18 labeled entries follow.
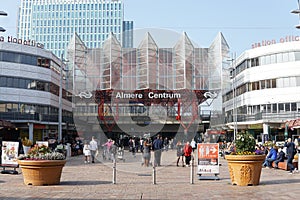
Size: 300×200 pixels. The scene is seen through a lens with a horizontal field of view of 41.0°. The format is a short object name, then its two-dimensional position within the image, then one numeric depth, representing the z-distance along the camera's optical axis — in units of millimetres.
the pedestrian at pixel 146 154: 21516
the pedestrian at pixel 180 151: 22867
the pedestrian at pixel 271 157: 20484
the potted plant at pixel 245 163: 12352
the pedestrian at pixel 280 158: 20016
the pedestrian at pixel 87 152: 24359
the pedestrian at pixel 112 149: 25847
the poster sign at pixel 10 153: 16984
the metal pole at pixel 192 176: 13154
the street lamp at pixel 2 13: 19241
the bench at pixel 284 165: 18812
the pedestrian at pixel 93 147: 24477
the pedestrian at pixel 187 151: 21228
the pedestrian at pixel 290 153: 17391
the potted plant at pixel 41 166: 12430
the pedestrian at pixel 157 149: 21844
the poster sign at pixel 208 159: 14773
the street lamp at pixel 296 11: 19791
